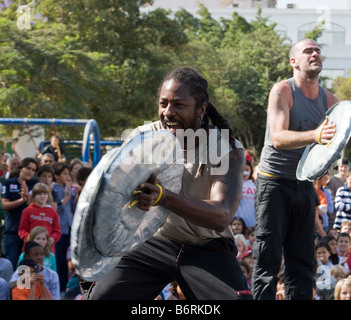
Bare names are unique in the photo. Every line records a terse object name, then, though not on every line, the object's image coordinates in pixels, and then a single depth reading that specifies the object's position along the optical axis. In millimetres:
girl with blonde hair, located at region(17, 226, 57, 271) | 8805
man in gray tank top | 6023
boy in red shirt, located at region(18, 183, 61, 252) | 9344
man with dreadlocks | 4613
